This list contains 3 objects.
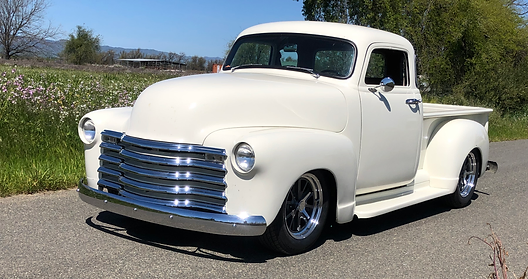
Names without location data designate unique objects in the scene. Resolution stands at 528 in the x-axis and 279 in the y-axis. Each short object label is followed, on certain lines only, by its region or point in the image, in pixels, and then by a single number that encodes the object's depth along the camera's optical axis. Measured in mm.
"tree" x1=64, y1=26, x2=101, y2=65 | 69000
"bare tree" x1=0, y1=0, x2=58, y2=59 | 49469
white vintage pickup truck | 3883
